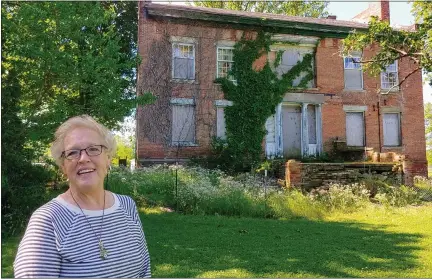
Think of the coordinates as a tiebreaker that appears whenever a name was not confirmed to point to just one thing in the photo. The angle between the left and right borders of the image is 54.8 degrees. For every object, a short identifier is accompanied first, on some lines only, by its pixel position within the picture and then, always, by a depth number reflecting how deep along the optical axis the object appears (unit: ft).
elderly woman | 4.54
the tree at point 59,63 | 16.06
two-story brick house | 37.52
